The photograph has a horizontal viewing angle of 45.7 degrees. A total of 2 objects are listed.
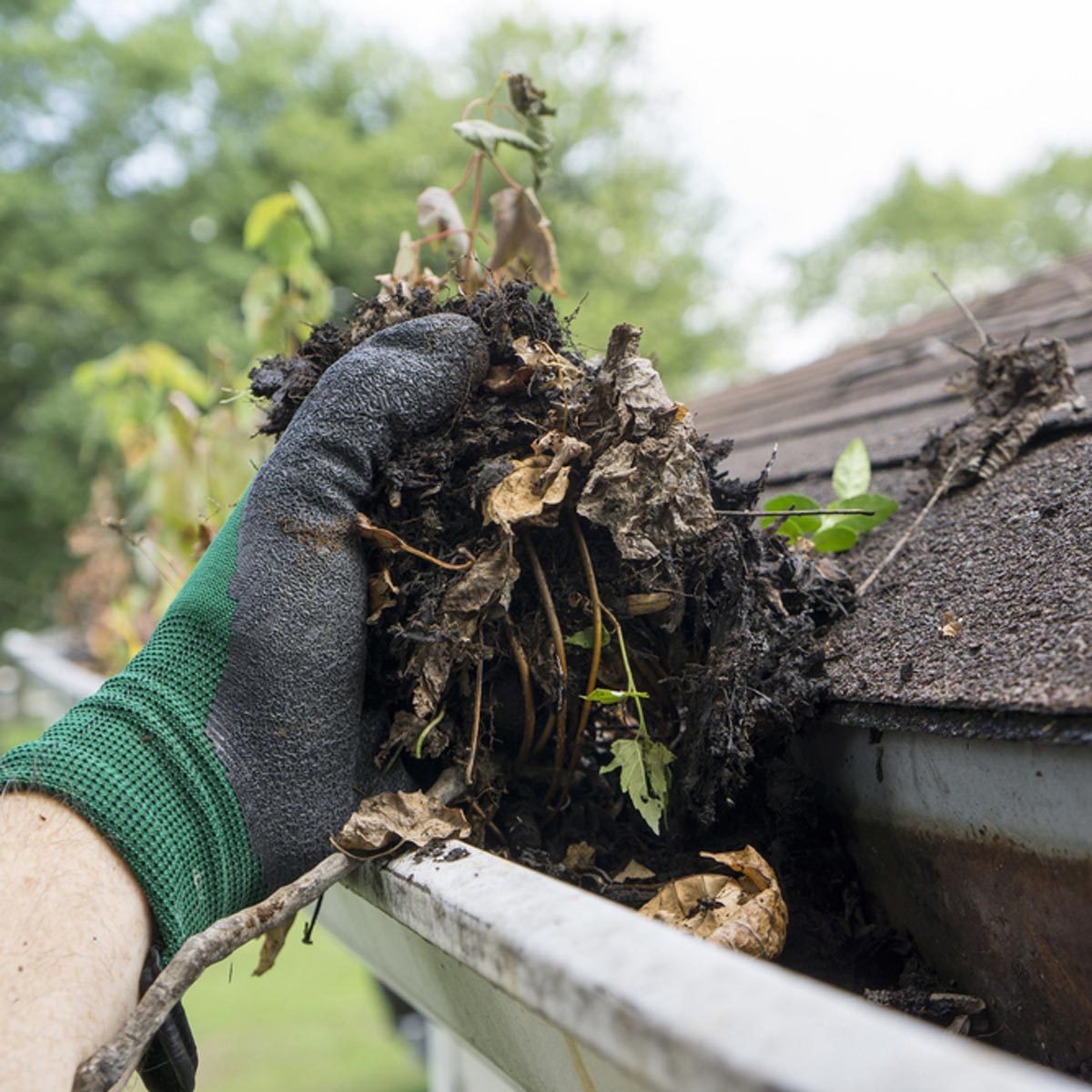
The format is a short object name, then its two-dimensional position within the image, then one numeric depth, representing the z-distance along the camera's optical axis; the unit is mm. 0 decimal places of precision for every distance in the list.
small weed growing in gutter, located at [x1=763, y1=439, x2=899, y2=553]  493
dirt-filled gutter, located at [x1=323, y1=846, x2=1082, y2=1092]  233
